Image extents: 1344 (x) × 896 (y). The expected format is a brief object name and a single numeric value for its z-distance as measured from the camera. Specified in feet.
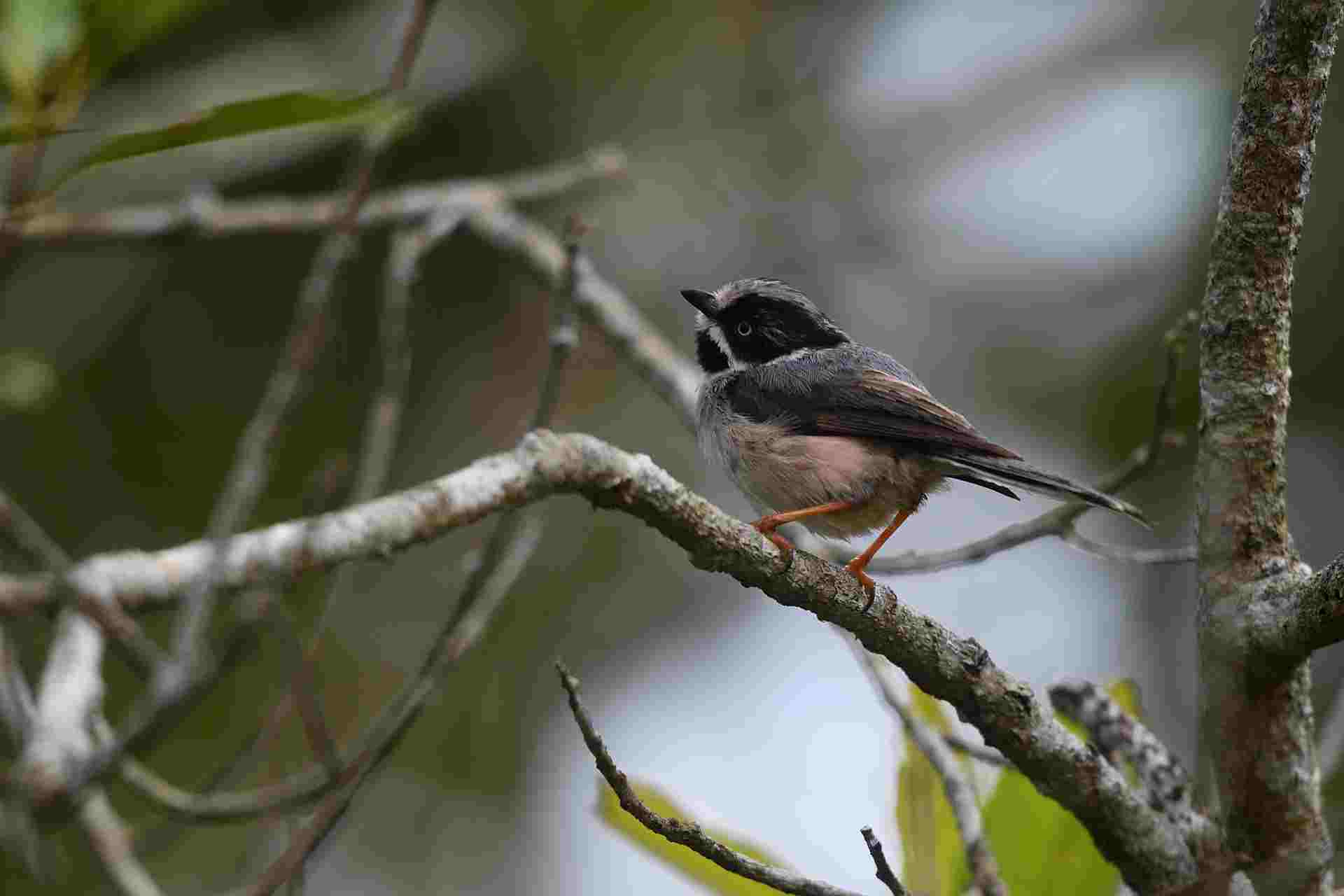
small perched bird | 27.45
